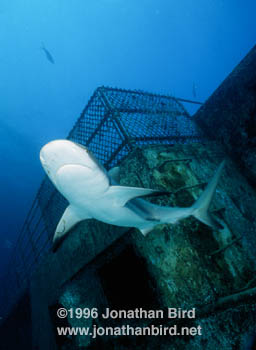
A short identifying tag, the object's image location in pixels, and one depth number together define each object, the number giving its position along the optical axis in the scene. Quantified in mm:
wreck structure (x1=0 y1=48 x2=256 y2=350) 2145
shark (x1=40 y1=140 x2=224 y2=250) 1675
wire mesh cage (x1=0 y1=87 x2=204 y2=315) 3619
